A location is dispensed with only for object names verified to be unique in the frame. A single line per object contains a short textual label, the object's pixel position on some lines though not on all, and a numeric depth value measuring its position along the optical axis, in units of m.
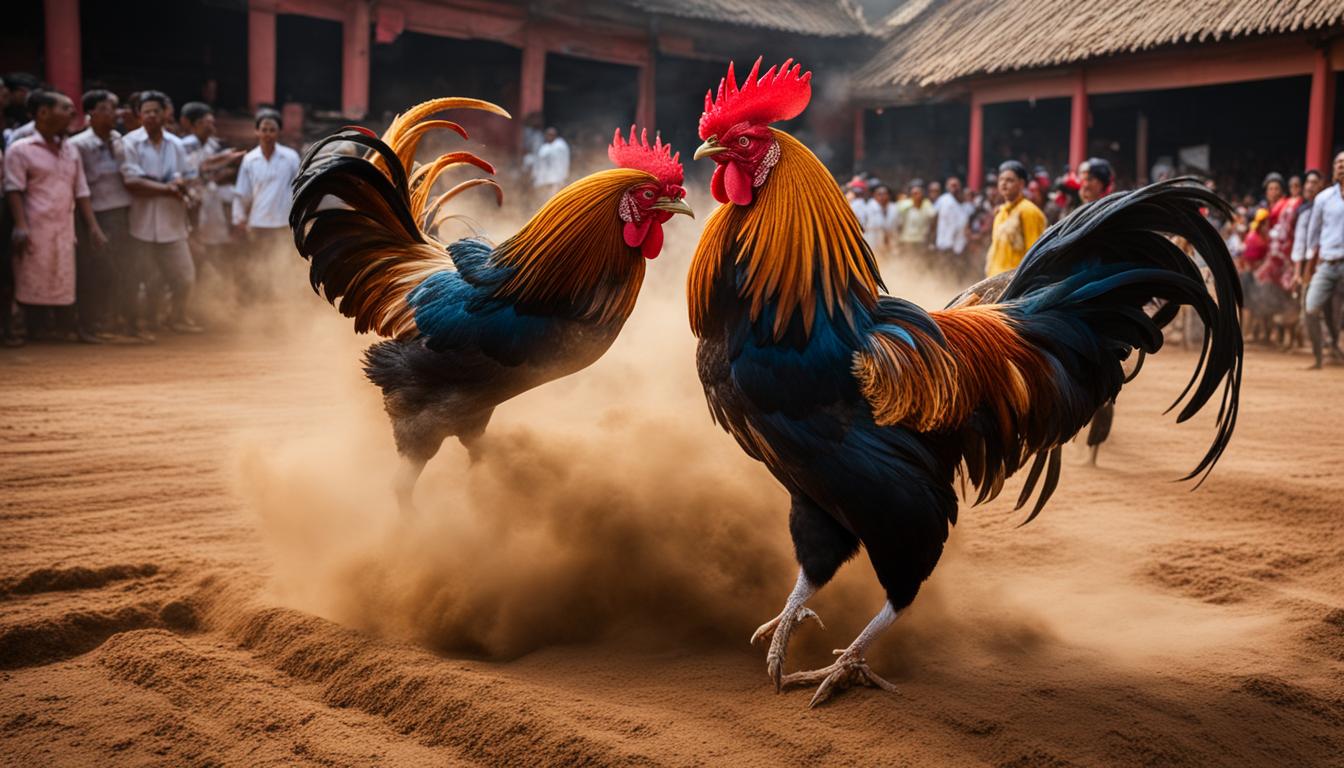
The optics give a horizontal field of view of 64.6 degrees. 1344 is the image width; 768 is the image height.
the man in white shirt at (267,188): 11.77
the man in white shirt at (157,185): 10.72
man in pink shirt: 9.66
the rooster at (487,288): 4.18
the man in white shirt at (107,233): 10.53
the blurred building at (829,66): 16.19
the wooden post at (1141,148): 21.39
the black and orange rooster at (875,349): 3.22
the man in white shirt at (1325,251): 11.35
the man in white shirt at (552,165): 17.88
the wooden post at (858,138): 25.08
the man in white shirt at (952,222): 18.97
